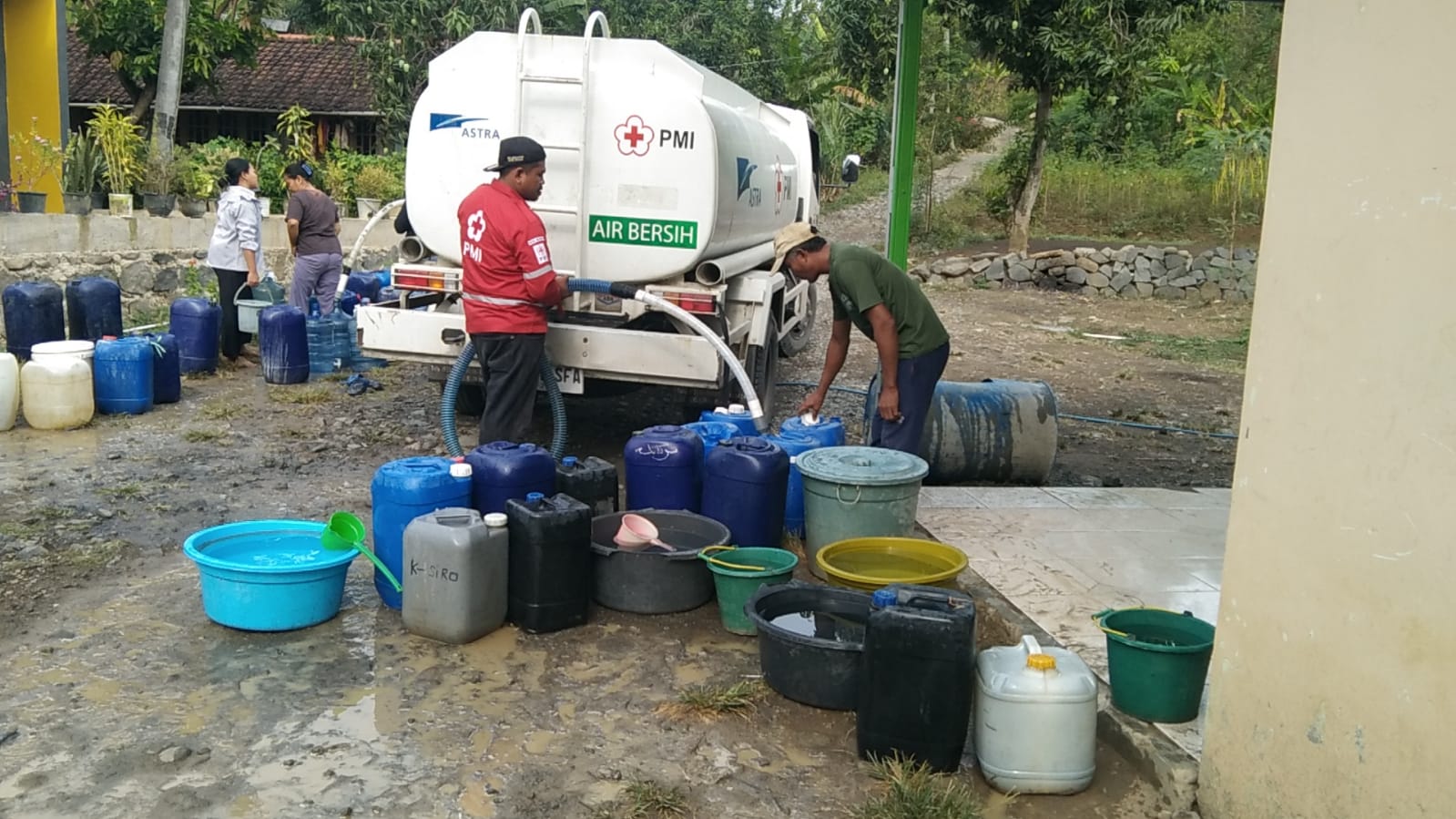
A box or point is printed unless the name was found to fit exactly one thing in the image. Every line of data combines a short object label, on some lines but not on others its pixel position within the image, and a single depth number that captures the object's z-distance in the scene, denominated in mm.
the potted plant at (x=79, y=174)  12250
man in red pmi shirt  6277
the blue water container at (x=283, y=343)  9570
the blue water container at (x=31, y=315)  9289
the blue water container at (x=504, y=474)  5109
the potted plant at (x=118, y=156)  12633
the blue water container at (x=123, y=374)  8352
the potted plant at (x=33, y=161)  12484
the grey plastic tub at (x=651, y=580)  5051
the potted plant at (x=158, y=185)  13148
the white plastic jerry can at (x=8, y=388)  7766
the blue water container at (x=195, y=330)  9789
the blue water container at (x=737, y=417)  6596
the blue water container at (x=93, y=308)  9664
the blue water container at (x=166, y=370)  8695
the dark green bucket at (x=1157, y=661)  3736
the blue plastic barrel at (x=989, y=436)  7242
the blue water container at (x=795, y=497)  6059
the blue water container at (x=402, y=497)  4887
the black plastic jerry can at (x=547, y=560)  4730
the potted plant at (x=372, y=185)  17766
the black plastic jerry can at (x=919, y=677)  3641
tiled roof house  24000
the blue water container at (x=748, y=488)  5418
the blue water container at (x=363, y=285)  11787
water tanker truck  6918
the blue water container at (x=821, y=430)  6219
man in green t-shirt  5637
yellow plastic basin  4770
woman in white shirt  9695
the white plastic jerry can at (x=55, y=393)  7883
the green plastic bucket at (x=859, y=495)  5098
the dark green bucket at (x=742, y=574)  4719
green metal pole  7971
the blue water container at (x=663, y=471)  5641
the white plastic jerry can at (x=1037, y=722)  3566
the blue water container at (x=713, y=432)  6223
